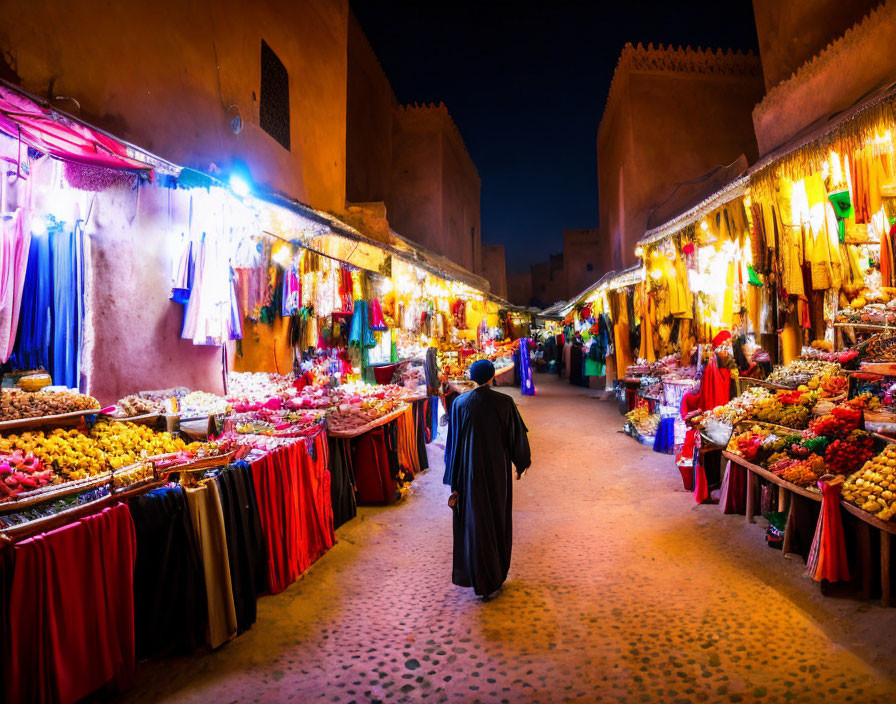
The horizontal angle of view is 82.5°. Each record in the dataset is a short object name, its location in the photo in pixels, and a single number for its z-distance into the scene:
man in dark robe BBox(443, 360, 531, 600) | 4.25
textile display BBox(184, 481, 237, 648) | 3.42
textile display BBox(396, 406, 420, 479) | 7.82
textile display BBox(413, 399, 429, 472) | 8.81
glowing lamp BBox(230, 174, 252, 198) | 5.41
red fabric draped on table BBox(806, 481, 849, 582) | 3.91
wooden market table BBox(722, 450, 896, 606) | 3.61
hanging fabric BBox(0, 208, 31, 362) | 3.86
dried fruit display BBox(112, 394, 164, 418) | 4.72
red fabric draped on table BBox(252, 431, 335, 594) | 4.28
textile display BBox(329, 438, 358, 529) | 6.04
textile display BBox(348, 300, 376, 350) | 9.35
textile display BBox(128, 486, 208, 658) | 3.21
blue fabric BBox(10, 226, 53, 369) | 4.34
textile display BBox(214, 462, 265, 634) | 3.69
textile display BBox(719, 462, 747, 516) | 6.02
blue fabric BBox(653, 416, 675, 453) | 9.43
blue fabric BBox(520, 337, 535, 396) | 20.03
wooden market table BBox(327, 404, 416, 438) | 5.98
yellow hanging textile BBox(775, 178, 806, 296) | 6.18
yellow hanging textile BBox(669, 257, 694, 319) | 9.60
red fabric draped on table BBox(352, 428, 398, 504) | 6.69
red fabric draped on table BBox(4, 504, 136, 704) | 2.48
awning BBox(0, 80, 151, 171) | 3.27
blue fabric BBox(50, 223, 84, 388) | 4.55
